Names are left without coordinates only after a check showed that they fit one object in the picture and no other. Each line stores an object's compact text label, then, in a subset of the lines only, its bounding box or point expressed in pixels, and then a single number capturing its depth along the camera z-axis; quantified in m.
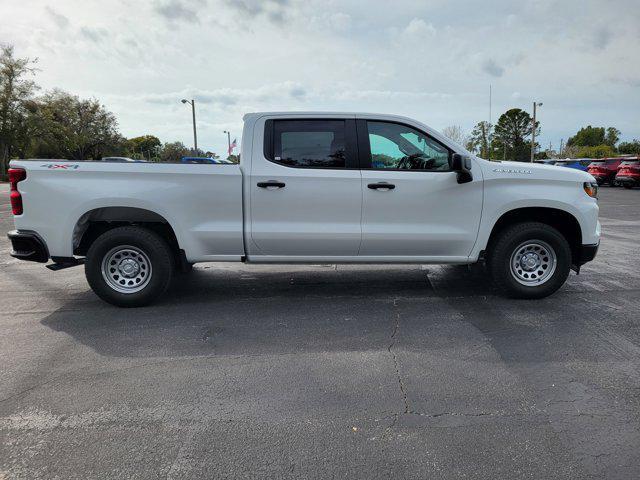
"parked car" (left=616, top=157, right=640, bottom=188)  24.89
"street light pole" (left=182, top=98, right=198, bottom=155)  45.56
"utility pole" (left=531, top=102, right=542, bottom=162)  56.09
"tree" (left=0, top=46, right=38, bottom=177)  51.09
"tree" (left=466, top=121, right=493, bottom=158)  67.22
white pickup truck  4.85
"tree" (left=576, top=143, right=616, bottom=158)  58.15
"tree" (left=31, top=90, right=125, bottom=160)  54.53
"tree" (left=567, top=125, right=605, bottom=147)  98.88
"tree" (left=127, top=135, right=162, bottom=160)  106.72
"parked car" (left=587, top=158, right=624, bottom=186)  28.06
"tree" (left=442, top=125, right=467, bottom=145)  43.75
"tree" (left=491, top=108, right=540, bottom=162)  70.38
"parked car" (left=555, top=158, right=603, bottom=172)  29.36
